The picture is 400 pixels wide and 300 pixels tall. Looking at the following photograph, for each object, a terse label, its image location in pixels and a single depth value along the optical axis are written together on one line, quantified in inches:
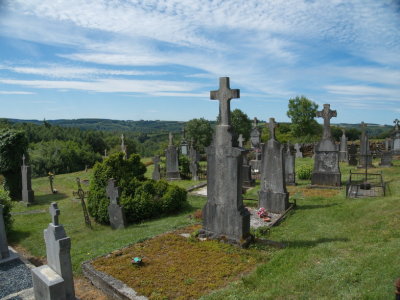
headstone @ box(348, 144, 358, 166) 875.4
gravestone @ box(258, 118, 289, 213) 435.8
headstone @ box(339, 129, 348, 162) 1024.4
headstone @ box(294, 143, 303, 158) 1220.5
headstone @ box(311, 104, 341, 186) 579.5
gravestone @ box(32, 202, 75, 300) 210.4
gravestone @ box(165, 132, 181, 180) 844.6
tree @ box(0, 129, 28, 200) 726.5
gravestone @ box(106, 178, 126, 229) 430.6
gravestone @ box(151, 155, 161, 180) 824.2
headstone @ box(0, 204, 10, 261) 328.8
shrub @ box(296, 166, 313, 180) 697.6
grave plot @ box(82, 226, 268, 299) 230.2
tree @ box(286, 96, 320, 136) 1940.2
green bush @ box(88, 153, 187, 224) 454.3
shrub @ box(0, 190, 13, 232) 427.5
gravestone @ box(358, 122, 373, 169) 807.1
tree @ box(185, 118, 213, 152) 1678.2
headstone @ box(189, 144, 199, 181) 826.8
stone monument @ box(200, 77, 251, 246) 304.2
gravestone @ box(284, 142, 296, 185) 639.8
